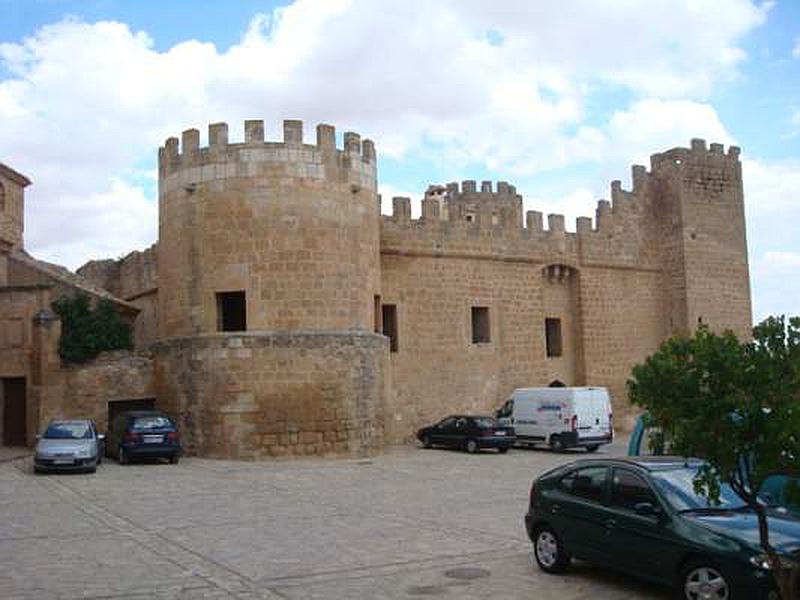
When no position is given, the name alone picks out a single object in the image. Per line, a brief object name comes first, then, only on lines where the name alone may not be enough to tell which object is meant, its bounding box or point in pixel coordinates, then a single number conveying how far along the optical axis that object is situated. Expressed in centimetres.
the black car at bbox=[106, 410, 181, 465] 2088
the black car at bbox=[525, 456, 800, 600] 751
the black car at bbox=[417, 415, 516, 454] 2473
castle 2275
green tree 678
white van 2528
